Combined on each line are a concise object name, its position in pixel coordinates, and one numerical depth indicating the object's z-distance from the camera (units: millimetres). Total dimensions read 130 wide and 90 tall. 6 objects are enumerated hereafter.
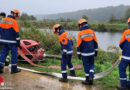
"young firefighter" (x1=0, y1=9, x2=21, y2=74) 5484
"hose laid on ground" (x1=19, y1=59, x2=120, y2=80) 5539
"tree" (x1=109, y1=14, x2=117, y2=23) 48838
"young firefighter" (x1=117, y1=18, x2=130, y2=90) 4500
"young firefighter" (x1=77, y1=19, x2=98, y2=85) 5098
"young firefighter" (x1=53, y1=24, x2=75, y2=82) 5363
